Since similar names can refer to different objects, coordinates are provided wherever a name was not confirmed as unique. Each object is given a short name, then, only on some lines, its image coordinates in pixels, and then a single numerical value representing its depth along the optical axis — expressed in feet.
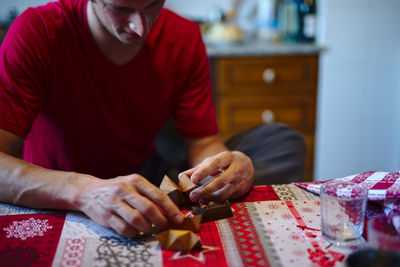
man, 2.67
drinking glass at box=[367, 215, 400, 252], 1.90
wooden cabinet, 7.34
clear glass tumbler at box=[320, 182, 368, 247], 2.31
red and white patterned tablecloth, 2.19
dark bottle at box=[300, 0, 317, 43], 7.57
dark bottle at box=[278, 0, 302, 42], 7.90
